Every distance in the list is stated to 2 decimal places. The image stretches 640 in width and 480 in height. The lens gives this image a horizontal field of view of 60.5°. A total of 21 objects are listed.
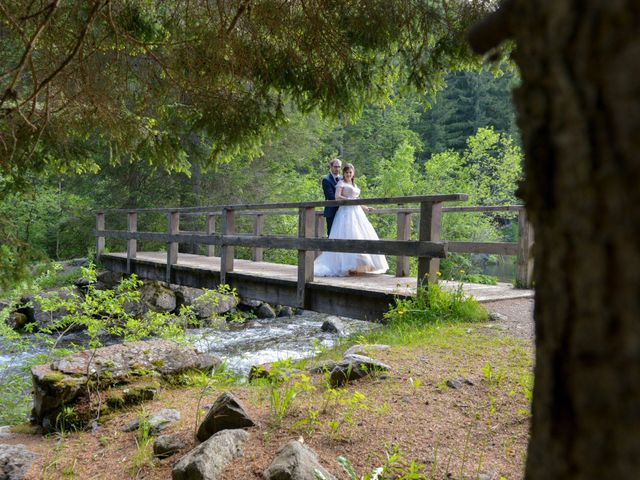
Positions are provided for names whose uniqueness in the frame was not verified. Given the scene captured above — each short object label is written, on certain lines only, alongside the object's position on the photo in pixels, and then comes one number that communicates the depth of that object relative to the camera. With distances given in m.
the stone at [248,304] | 15.19
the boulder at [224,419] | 3.23
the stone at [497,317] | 6.33
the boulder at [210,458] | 2.71
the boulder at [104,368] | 4.14
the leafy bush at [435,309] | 6.32
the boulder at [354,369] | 4.05
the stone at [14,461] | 3.21
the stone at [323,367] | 4.39
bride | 9.38
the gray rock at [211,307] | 13.79
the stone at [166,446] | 3.26
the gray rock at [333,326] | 11.38
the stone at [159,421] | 3.63
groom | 9.99
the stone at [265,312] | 14.70
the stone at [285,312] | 14.88
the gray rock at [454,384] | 3.82
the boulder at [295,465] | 2.50
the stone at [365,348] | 4.88
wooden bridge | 6.68
